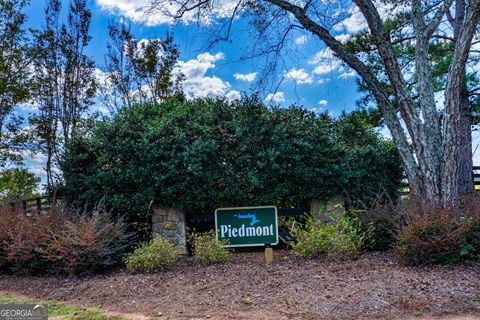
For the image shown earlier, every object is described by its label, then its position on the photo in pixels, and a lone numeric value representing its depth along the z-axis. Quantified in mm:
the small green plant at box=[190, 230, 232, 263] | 5969
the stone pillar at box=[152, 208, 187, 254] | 6855
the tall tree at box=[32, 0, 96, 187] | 13453
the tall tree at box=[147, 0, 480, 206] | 5953
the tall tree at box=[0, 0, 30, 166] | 12898
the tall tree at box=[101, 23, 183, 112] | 13891
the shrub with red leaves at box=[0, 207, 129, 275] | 5480
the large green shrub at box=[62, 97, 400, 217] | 6648
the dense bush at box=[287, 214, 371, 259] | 5602
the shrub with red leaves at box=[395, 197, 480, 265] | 4848
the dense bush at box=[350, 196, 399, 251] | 6062
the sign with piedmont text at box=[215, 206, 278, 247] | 6902
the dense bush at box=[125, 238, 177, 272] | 5500
